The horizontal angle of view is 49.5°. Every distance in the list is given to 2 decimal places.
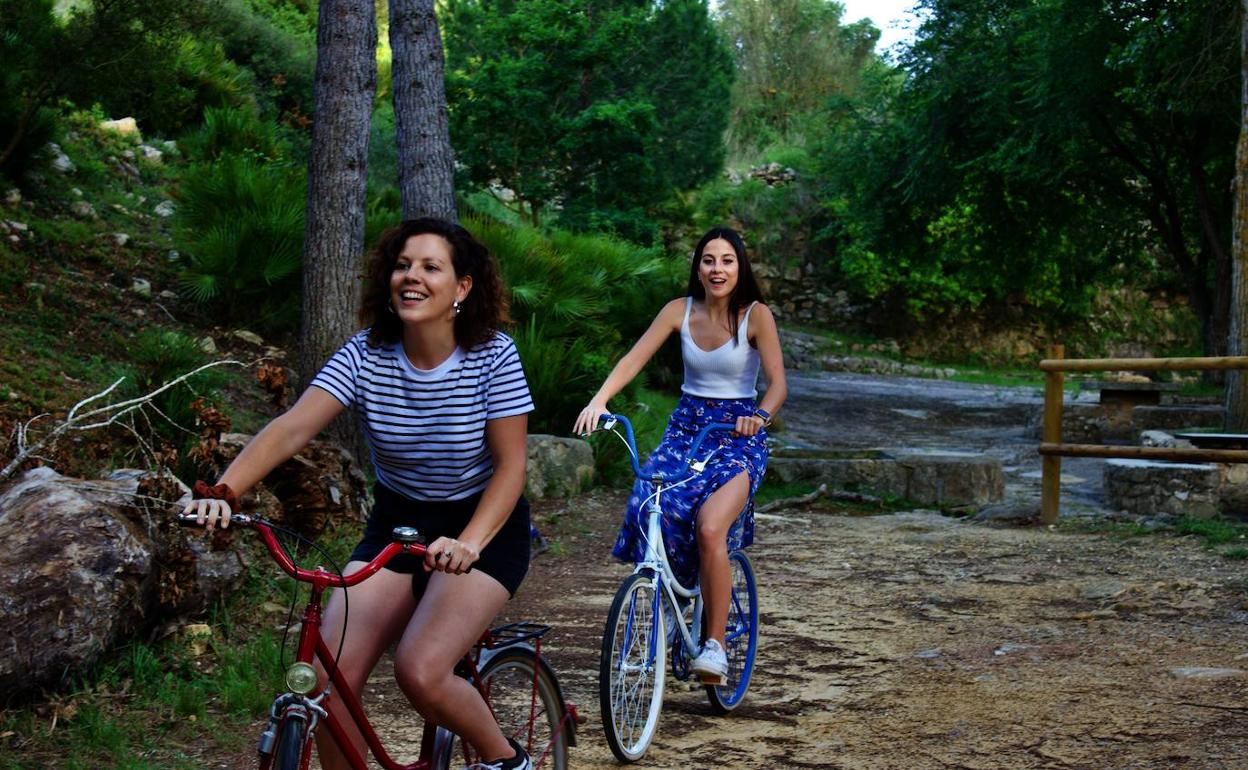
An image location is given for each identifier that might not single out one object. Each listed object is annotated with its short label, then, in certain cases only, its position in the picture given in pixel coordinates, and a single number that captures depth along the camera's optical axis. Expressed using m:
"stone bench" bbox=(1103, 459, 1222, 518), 10.59
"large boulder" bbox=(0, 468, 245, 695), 4.69
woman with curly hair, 2.99
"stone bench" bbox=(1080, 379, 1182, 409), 19.30
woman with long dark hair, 4.88
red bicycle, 2.59
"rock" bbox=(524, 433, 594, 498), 10.88
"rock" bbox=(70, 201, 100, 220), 12.45
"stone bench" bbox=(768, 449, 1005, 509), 12.15
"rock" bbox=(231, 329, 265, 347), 11.29
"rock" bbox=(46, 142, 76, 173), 12.93
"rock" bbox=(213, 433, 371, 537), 7.12
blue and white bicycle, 4.45
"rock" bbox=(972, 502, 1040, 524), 10.84
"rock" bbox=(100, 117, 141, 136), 15.50
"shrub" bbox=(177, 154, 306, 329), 11.38
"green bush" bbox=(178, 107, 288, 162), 15.34
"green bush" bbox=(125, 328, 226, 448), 7.45
